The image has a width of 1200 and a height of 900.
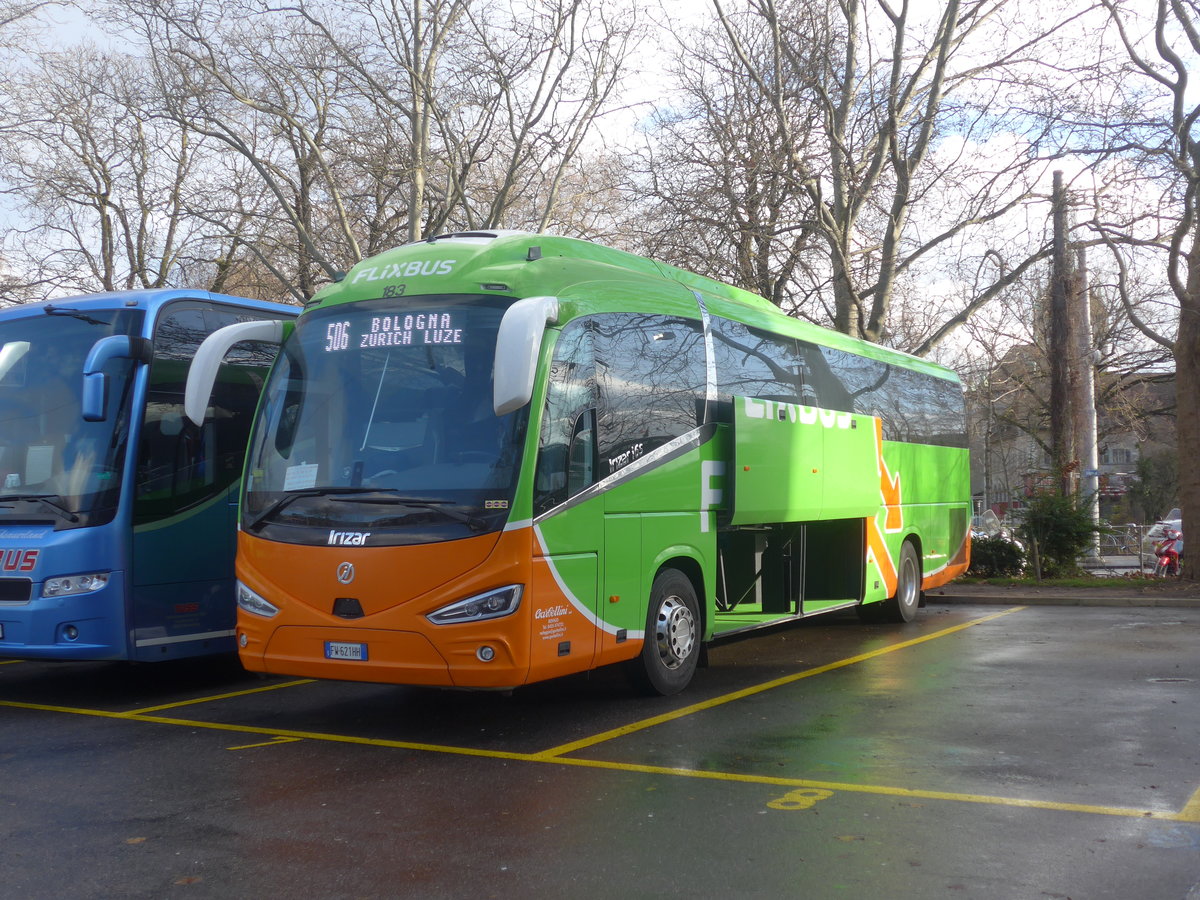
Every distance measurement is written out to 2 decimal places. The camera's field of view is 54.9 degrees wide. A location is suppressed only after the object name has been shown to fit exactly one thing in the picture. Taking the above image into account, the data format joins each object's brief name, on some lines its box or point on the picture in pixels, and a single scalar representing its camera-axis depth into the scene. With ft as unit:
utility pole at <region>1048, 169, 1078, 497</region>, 74.95
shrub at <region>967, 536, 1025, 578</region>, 67.97
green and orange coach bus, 24.48
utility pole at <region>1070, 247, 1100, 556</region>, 88.12
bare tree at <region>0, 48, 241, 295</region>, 94.99
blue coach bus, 30.01
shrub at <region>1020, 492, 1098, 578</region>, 66.69
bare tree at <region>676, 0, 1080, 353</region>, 69.00
